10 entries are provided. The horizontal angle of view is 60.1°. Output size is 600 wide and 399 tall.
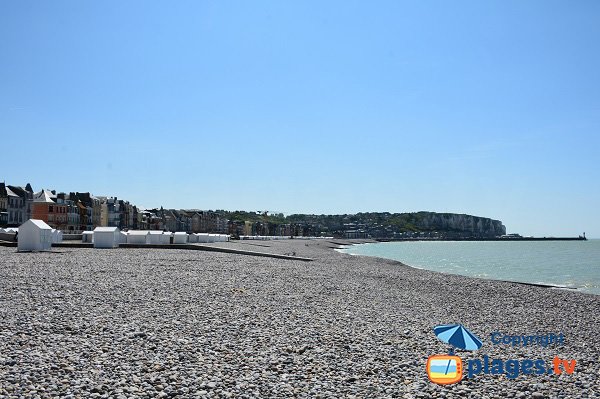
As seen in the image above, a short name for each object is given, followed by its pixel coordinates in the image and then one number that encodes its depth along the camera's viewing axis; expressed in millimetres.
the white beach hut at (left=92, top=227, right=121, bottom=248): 51781
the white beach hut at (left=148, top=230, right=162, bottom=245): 60438
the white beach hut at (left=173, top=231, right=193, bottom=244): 64125
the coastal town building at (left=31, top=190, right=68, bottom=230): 102688
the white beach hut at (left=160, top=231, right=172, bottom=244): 61281
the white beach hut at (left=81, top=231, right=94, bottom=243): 60359
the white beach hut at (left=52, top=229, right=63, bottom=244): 56281
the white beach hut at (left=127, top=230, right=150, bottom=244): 59562
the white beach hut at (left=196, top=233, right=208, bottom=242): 75319
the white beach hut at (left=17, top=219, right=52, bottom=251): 41781
